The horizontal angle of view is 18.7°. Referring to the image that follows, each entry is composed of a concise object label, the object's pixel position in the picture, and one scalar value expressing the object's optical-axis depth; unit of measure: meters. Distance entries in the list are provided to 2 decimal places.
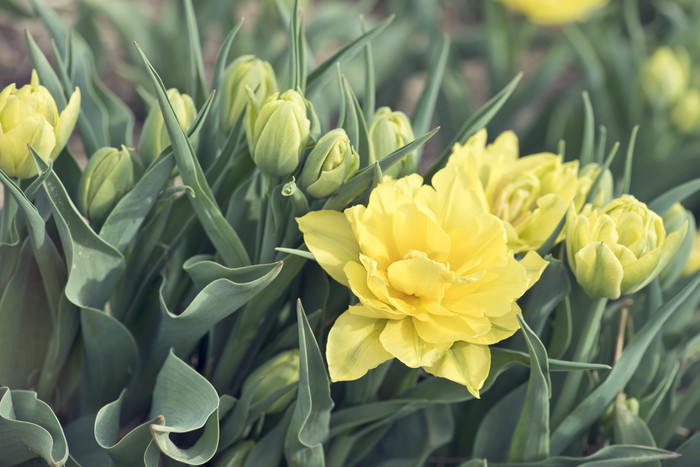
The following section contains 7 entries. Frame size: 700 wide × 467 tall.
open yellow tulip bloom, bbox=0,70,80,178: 0.86
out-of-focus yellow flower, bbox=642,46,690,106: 1.23
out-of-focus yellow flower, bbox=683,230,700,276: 1.00
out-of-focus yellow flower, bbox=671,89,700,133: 1.22
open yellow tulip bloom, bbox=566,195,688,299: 0.86
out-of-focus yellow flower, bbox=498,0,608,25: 1.41
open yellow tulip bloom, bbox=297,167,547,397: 0.84
